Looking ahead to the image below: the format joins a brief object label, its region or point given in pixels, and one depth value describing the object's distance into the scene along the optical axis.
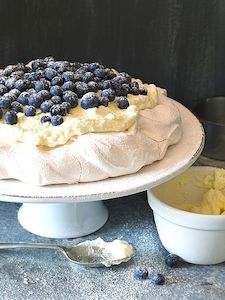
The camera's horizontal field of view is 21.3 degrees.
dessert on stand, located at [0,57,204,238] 0.83
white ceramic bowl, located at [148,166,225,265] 0.84
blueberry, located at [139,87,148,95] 0.96
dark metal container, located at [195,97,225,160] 1.24
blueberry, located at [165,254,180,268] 0.88
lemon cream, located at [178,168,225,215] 0.93
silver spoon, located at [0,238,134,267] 0.88
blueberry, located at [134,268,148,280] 0.86
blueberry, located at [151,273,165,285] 0.85
